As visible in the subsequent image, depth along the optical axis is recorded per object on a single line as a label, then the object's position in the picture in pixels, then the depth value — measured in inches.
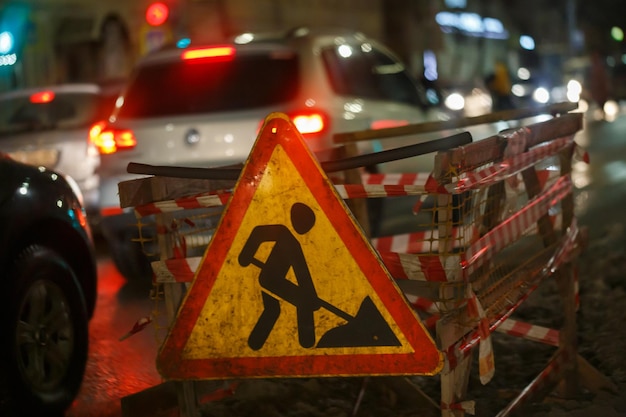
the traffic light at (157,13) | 1301.8
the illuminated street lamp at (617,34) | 2474.5
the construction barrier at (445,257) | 231.9
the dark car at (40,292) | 305.4
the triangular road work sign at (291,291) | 230.4
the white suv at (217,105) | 510.1
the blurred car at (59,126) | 681.5
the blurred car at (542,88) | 2064.2
